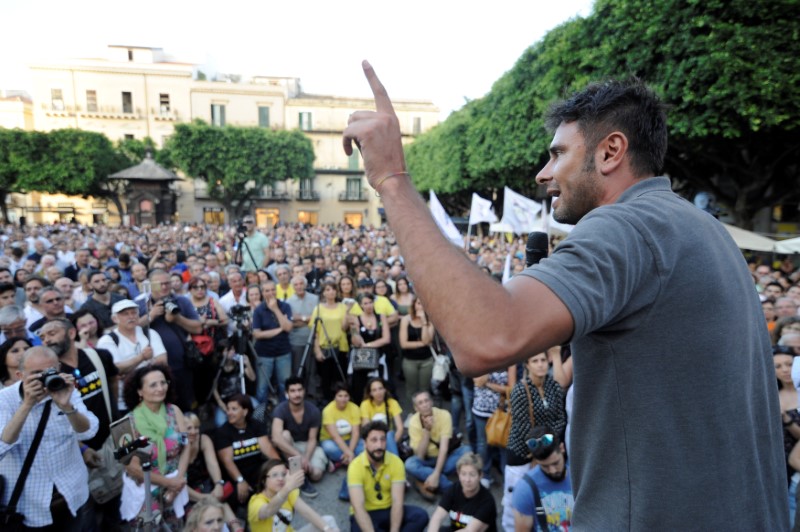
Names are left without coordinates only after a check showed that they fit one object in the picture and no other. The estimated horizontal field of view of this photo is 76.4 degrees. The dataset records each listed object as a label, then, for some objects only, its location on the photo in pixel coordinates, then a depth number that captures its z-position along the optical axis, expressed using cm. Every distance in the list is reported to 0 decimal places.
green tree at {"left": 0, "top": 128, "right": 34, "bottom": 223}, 3725
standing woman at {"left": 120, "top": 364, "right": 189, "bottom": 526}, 407
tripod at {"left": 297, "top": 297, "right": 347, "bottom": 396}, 717
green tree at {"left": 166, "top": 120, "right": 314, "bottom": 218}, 3962
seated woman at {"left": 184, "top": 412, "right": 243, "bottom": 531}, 479
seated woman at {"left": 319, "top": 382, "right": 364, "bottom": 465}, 605
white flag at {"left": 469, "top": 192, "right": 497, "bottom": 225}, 1261
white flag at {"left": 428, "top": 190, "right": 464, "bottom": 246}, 859
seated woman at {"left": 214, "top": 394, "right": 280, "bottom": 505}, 519
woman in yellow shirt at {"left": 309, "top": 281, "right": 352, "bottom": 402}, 721
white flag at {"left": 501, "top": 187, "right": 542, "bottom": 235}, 1102
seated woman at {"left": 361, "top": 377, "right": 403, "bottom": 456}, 609
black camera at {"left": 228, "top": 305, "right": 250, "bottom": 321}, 676
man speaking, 88
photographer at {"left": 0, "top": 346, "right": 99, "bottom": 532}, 310
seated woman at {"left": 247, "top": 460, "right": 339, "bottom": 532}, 424
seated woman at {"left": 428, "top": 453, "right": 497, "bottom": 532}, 432
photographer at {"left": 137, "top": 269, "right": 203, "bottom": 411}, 562
